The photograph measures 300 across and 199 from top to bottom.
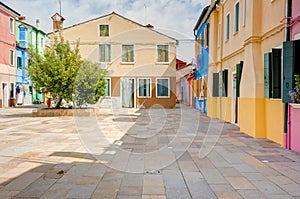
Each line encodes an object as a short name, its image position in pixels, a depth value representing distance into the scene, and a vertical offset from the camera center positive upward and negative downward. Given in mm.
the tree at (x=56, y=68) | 10875 +1359
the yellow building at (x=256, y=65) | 5458 +922
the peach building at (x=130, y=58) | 16909 +2942
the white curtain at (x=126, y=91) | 17003 +378
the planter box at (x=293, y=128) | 4715 -697
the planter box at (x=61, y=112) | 11495 -869
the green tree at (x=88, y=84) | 11448 +610
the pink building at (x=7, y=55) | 17611 +3406
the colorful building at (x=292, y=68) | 4590 +600
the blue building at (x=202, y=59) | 12804 +2320
